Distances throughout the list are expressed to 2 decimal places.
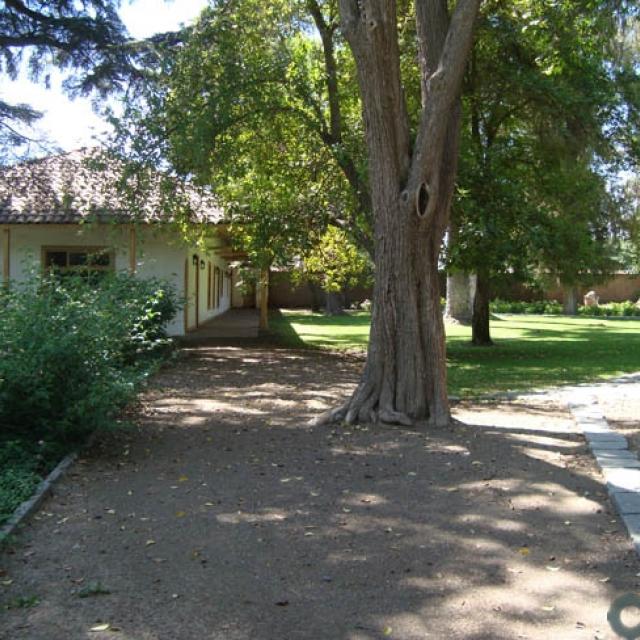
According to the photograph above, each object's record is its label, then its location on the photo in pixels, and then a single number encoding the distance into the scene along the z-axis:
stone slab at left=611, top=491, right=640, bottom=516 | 5.05
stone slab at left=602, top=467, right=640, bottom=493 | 5.64
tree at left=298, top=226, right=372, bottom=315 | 22.69
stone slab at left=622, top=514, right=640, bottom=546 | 4.51
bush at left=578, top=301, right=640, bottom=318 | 39.91
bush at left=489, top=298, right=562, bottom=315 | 41.62
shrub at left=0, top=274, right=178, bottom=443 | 6.24
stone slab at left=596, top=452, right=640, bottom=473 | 6.32
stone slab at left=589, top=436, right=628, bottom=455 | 7.08
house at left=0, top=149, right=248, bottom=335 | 17.09
